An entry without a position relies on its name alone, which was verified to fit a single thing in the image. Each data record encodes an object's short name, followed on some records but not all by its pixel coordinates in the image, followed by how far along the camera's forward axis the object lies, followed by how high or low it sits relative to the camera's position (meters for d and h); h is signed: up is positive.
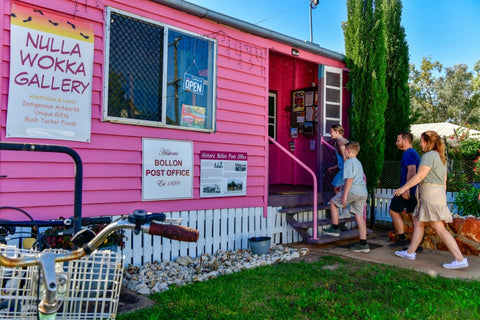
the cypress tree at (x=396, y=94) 9.42 +1.90
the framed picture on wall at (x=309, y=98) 9.20 +1.73
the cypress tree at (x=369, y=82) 8.07 +1.88
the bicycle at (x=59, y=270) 1.29 -0.38
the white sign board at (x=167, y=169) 5.23 +0.00
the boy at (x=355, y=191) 6.21 -0.32
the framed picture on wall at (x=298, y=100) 9.43 +1.73
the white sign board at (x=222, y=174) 5.89 -0.06
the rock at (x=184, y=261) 5.37 -1.28
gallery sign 4.20 +1.05
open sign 5.78 +1.29
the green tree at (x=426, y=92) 34.75 +7.42
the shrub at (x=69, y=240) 3.69 -0.72
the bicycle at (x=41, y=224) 1.86 -0.28
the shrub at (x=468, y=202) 7.56 -0.59
